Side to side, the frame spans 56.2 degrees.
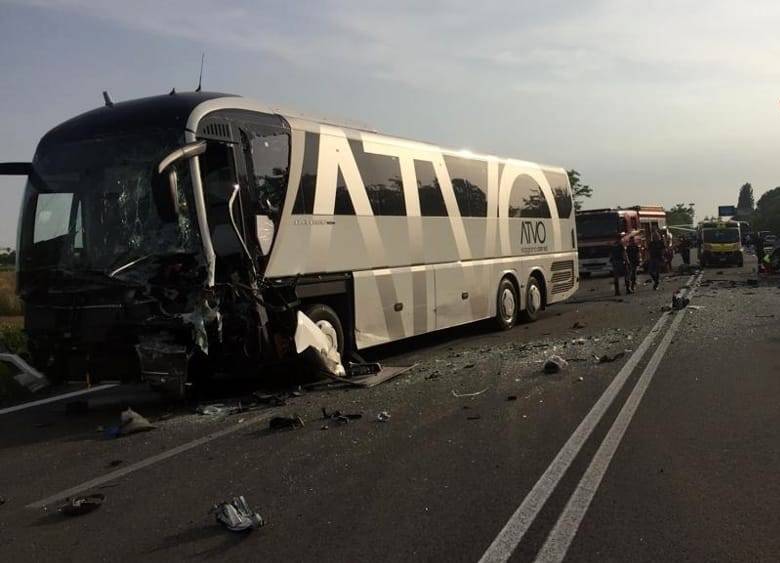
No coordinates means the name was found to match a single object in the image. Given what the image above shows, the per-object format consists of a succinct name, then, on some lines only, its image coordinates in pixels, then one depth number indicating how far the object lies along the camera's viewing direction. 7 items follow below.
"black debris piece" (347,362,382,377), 9.75
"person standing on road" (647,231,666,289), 23.45
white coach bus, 7.57
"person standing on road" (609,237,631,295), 21.81
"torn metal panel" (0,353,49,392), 8.26
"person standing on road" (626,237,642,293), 22.30
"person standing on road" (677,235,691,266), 38.16
